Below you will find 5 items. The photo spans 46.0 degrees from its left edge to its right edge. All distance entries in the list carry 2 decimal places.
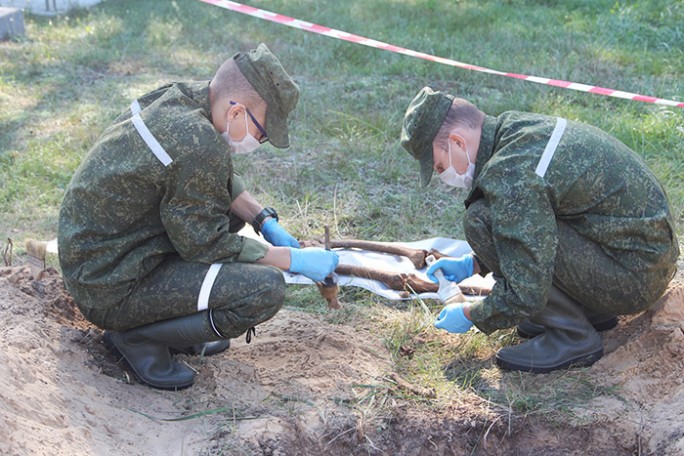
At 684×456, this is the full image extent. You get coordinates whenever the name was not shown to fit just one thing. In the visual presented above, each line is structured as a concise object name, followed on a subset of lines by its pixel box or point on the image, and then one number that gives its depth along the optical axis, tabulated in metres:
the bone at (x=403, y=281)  4.11
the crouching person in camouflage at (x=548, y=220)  3.07
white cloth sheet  4.18
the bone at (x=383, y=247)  4.35
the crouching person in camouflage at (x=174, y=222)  3.05
